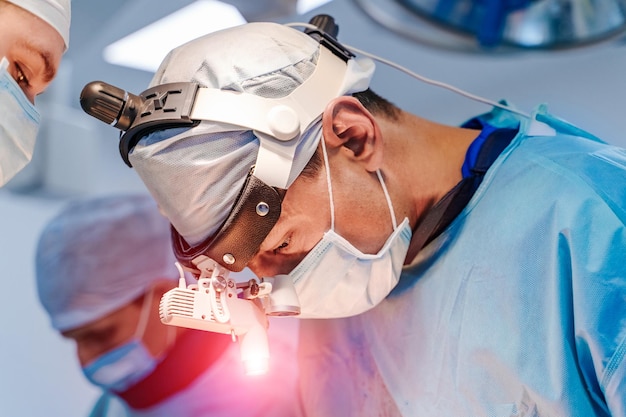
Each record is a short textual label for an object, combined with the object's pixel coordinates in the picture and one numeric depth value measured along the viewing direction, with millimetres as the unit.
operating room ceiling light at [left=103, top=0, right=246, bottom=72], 1975
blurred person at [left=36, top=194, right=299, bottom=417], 1873
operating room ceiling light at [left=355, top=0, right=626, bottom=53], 1701
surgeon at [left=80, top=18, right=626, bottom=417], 1155
